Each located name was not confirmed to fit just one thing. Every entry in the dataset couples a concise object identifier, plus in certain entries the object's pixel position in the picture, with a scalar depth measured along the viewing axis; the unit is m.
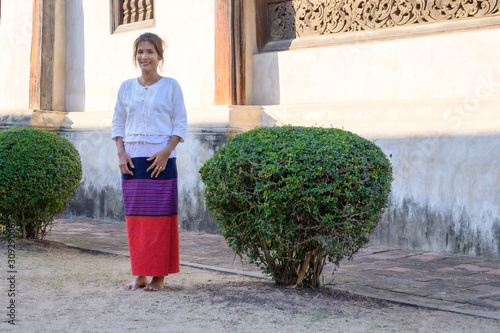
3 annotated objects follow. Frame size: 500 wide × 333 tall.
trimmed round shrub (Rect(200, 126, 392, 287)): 4.31
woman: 4.86
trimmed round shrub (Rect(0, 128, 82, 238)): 6.70
